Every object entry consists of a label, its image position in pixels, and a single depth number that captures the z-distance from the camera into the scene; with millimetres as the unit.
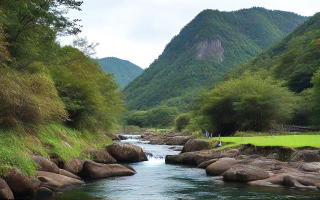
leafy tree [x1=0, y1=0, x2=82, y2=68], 16328
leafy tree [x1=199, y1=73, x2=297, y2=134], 42094
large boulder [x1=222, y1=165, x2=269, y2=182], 17188
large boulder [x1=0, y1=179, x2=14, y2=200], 11328
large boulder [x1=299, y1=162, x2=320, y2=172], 16750
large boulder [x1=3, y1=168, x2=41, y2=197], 12180
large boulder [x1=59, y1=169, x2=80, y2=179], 16653
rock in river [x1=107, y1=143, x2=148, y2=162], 27750
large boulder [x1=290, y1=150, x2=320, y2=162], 18969
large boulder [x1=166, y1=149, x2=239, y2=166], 24656
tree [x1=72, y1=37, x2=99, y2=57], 34125
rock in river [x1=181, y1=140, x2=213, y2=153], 30469
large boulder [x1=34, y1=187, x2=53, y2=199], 12888
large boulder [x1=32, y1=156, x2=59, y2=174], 15188
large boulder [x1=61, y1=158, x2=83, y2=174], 18281
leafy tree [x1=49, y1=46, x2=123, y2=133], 25875
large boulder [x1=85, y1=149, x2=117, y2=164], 24031
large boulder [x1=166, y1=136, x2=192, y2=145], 49719
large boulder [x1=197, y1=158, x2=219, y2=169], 23294
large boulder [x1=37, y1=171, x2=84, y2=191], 14185
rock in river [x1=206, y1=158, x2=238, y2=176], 20344
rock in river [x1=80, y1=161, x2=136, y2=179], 18797
